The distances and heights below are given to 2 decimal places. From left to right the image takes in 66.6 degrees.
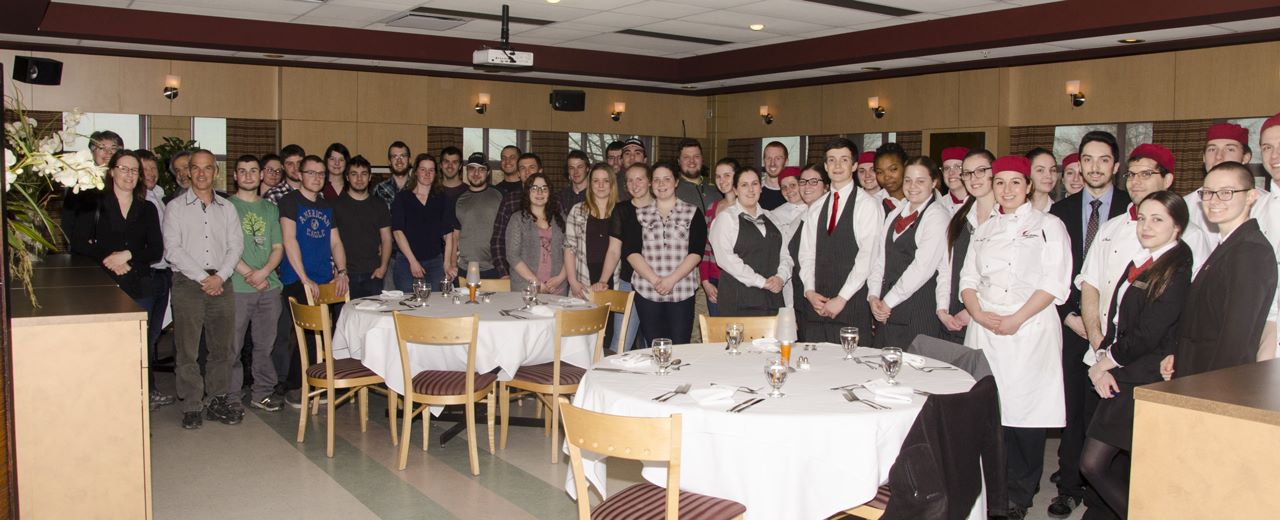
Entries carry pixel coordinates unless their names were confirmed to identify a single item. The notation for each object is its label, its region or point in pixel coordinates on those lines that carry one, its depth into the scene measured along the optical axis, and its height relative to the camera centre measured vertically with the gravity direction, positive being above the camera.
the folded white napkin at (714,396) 3.12 -0.57
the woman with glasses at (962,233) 4.54 -0.03
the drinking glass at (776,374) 3.18 -0.49
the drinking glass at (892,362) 3.34 -0.47
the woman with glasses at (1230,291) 3.26 -0.21
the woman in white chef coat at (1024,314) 4.18 -0.38
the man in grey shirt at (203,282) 5.78 -0.38
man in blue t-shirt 6.34 -0.14
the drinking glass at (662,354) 3.55 -0.48
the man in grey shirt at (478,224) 7.14 -0.02
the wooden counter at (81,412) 3.37 -0.69
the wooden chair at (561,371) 4.92 -0.80
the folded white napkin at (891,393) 3.17 -0.56
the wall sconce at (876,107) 12.82 +1.56
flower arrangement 3.36 +0.17
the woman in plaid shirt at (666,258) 5.86 -0.21
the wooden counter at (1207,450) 2.14 -0.51
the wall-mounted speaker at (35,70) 8.80 +1.33
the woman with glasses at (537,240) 6.44 -0.12
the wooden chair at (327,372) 5.10 -0.82
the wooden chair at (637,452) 2.73 -0.65
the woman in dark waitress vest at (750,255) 5.56 -0.18
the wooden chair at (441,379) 4.61 -0.81
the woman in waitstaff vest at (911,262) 4.82 -0.18
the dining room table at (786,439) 2.97 -0.66
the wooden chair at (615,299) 5.77 -0.46
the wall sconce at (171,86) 11.14 +1.51
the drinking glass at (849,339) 3.79 -0.44
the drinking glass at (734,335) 3.92 -0.45
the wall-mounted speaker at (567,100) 12.09 +1.52
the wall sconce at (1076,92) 10.92 +1.52
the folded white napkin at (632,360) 3.70 -0.53
